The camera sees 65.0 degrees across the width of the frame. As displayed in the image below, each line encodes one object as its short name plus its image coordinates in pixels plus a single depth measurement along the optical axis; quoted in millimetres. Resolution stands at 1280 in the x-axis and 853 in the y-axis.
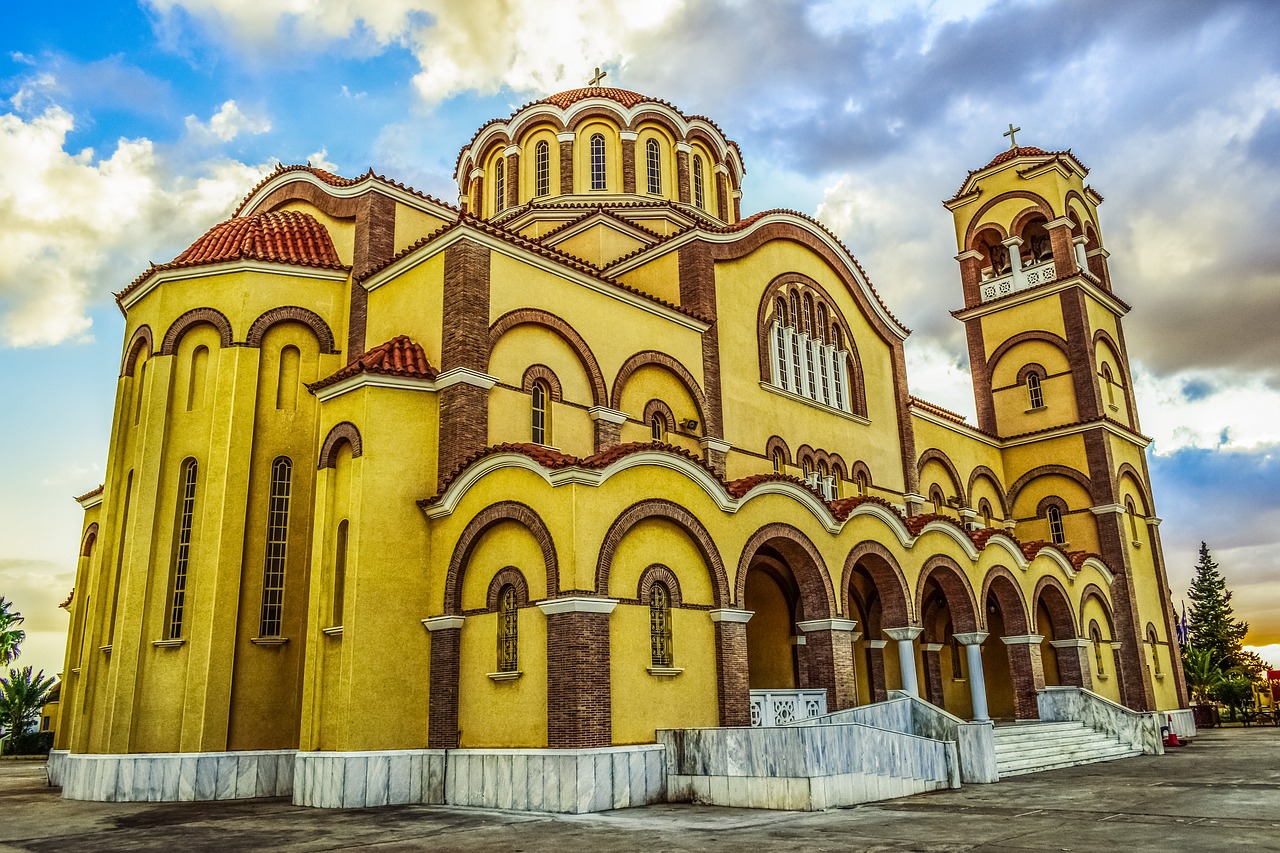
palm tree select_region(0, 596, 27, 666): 39188
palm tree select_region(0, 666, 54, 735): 35312
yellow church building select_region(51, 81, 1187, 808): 15281
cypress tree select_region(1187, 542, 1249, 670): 53688
